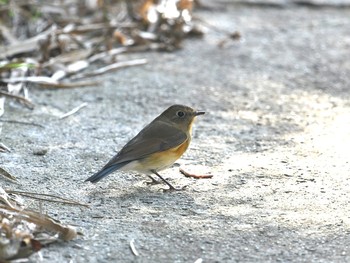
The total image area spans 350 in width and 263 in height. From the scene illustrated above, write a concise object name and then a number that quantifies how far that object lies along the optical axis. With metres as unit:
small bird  11.37
